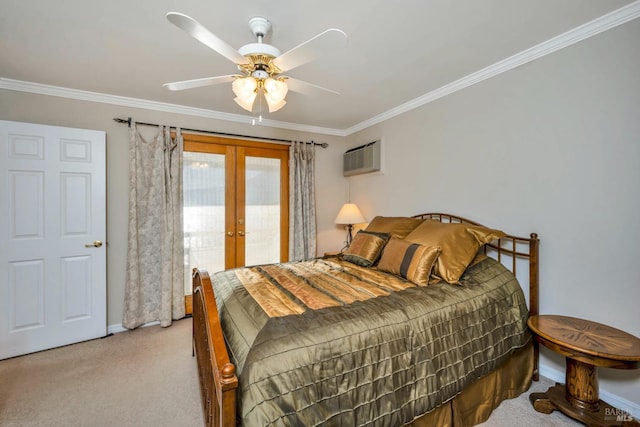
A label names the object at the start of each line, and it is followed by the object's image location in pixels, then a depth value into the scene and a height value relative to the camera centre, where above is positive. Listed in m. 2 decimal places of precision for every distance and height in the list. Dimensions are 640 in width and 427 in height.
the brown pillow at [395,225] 2.71 -0.13
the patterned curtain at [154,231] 3.08 -0.22
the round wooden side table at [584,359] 1.50 -0.79
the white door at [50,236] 2.55 -0.24
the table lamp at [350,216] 3.86 -0.05
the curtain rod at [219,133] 3.06 +1.00
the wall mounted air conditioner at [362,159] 3.71 +0.74
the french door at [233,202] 3.46 +0.12
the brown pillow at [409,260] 2.04 -0.37
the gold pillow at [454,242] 2.06 -0.24
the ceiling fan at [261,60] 1.31 +0.84
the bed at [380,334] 1.14 -0.61
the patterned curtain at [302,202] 3.96 +0.14
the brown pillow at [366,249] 2.57 -0.35
